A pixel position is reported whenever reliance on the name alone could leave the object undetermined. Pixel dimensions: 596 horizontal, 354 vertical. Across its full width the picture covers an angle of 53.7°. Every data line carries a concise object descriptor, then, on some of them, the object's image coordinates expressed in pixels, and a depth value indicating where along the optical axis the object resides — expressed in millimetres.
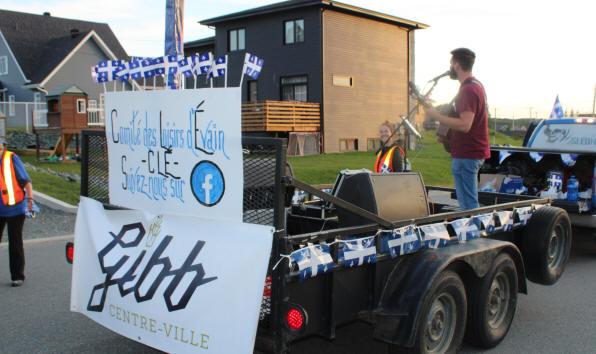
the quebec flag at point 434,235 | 4223
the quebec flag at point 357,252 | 3609
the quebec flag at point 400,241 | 3912
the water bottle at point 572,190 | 7766
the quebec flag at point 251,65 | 4719
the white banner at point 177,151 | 3391
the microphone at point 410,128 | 5192
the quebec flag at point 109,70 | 4671
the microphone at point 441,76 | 5334
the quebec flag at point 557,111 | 10209
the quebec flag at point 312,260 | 3340
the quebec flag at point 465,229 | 4527
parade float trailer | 3346
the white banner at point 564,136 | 9059
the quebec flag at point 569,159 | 7918
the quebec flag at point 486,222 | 4777
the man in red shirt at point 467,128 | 5098
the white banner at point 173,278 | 3281
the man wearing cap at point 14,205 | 6574
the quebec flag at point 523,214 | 5367
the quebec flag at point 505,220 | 5066
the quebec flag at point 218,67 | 4879
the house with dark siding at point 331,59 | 28062
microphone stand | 5184
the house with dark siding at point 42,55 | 38719
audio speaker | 4305
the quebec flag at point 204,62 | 4785
